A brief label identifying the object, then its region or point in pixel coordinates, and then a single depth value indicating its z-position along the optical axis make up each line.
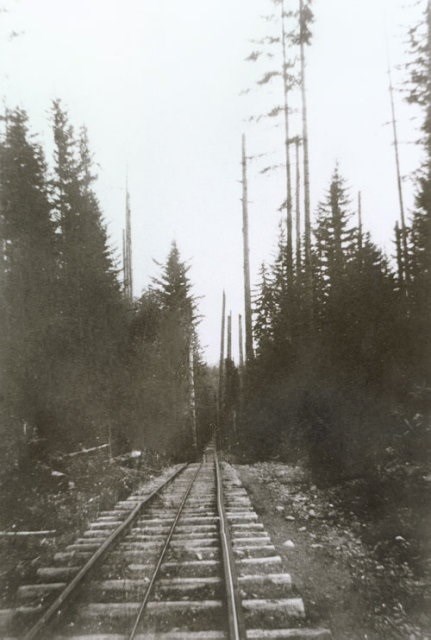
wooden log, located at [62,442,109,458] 13.23
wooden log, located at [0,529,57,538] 7.64
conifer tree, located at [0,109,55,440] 12.43
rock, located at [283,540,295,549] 7.09
